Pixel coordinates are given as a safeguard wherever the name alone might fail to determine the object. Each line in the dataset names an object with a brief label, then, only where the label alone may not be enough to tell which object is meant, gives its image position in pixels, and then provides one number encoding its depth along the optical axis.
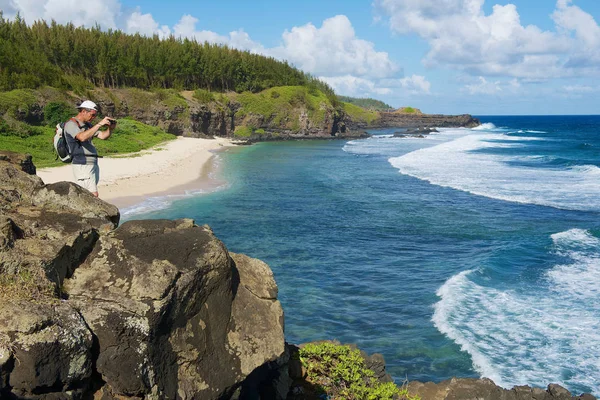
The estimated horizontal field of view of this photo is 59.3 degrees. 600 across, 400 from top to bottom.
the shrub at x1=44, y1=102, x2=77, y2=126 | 42.50
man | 6.37
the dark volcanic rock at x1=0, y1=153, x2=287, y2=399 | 3.77
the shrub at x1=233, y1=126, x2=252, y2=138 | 74.69
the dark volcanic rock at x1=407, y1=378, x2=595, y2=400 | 8.08
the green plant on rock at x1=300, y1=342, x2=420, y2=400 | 6.45
